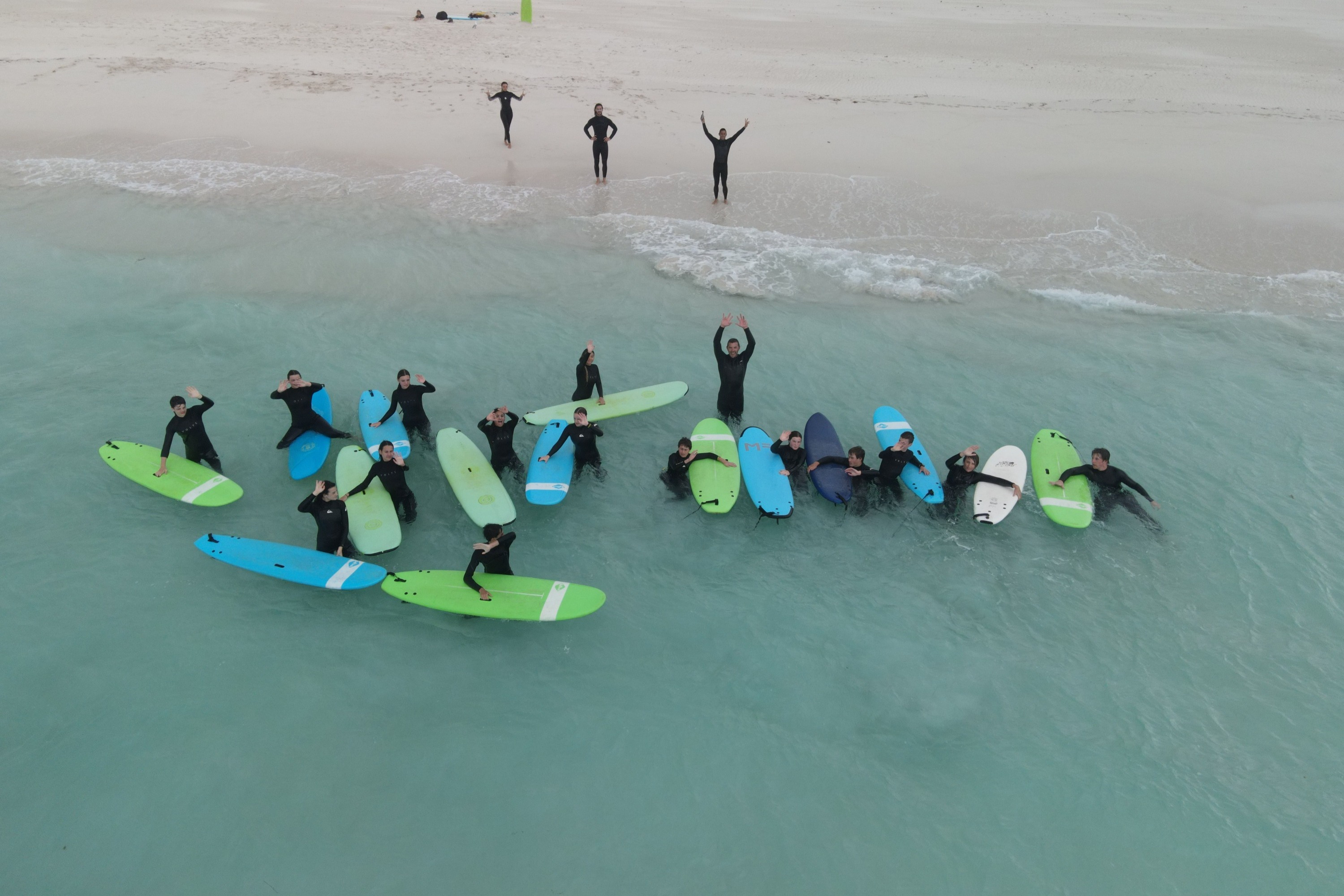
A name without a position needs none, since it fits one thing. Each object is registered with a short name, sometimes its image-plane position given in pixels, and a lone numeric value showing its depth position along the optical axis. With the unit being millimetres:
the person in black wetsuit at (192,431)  9109
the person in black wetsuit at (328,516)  8219
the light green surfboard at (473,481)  9023
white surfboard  9086
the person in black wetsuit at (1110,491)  9250
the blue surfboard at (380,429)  9883
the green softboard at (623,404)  10484
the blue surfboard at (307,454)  9617
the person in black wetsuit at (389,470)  8758
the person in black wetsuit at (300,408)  9656
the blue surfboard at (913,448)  9289
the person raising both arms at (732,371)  10539
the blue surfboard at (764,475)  9219
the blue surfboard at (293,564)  8031
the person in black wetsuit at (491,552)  7742
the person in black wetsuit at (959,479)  9094
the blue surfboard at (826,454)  9383
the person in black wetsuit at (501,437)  9352
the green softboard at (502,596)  7828
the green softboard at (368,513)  8594
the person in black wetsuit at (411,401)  9922
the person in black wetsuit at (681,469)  9375
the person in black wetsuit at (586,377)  10413
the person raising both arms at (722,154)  15523
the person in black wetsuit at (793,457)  9562
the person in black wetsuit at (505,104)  17531
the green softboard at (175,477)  9109
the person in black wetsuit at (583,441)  9406
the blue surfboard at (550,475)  9242
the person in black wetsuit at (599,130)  16281
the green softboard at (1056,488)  9156
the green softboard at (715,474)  9297
